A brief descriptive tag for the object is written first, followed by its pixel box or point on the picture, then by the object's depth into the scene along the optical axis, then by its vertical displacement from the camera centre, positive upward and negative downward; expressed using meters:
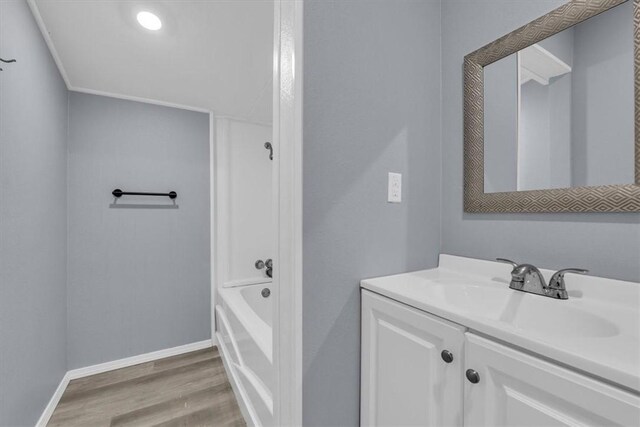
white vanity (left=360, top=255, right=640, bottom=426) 0.48 -0.32
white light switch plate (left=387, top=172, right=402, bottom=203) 1.11 +0.10
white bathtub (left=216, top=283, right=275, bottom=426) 1.35 -0.89
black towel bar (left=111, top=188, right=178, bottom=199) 2.12 +0.14
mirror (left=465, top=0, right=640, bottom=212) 0.80 +0.35
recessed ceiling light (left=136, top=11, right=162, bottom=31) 1.31 +0.97
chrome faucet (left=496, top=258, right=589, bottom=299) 0.84 -0.23
